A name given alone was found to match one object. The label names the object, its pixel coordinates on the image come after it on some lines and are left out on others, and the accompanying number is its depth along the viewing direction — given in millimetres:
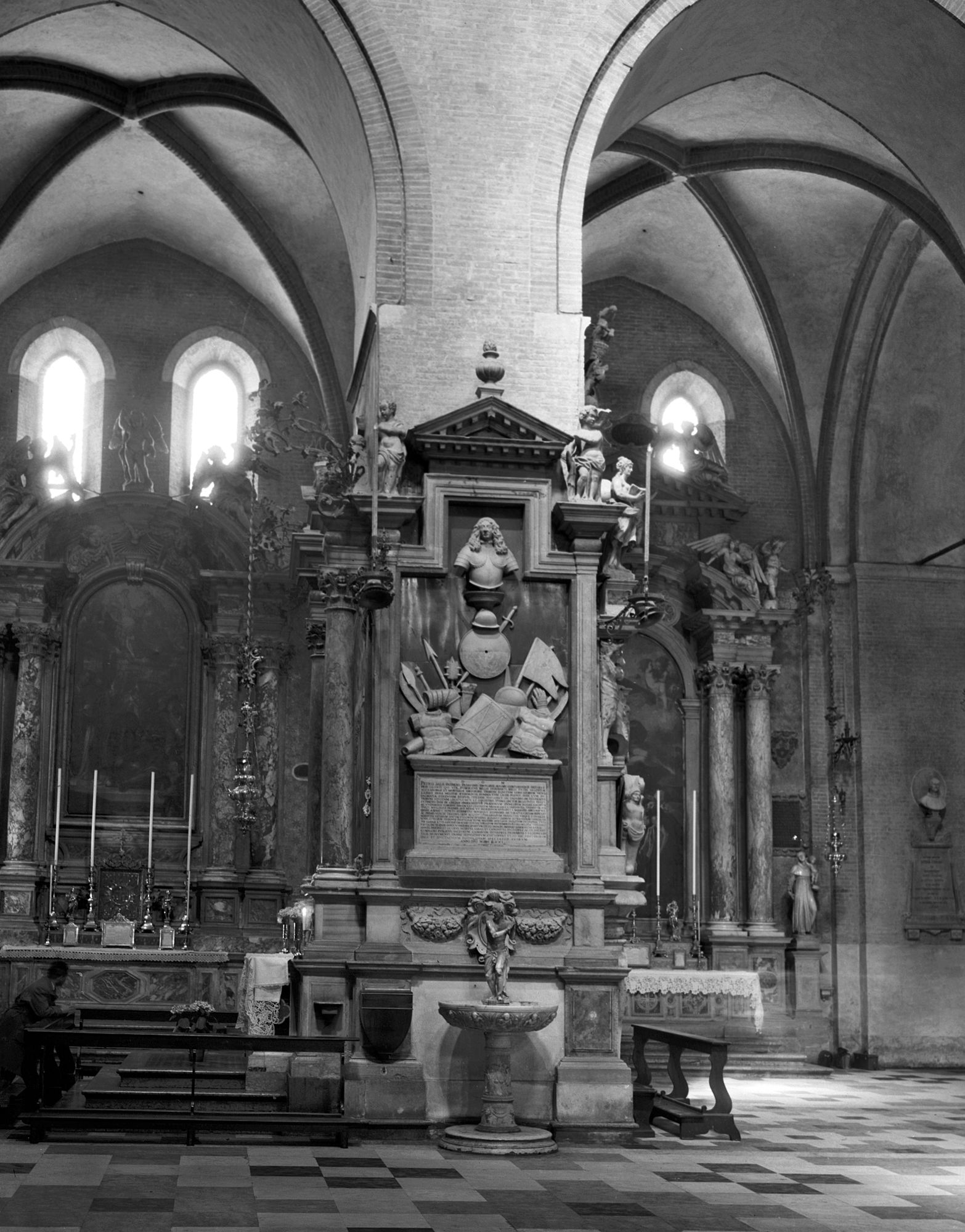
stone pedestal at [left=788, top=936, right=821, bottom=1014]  21312
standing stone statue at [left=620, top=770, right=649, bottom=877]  15492
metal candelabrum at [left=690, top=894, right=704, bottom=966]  21141
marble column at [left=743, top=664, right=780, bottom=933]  21578
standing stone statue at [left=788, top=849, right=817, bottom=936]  21547
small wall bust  22297
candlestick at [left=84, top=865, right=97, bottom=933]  19250
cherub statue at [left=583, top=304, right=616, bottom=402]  14609
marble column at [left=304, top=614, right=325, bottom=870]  16938
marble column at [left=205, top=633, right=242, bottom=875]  20609
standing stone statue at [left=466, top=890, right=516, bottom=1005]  11461
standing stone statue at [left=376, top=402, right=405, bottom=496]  12773
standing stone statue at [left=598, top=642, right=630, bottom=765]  13961
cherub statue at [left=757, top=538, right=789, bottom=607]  22469
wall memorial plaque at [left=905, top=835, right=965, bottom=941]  21984
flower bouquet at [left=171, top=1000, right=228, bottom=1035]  12461
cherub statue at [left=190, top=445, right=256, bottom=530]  21516
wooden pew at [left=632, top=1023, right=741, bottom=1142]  12352
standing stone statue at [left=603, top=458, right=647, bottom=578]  13234
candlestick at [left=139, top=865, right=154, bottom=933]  19516
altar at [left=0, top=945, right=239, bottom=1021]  17422
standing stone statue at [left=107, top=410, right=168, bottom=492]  21609
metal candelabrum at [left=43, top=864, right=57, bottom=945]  19531
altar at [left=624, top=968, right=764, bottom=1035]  19188
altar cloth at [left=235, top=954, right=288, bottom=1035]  13953
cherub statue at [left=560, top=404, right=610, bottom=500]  13000
